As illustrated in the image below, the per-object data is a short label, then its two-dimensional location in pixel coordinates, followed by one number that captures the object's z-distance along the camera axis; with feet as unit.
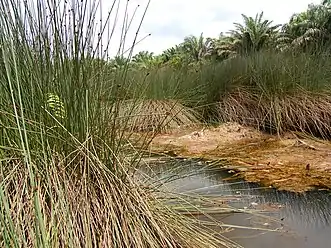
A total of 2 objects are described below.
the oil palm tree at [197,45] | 75.29
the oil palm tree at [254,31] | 62.08
